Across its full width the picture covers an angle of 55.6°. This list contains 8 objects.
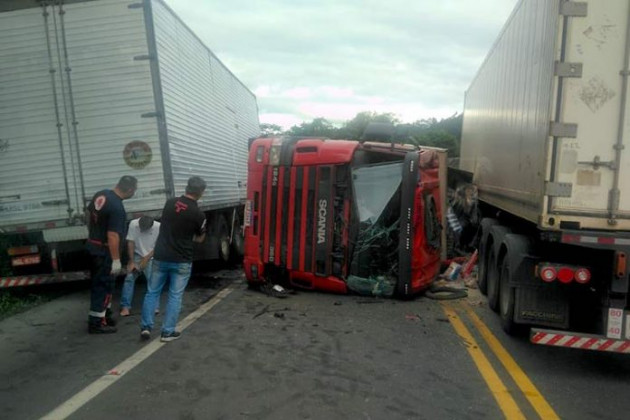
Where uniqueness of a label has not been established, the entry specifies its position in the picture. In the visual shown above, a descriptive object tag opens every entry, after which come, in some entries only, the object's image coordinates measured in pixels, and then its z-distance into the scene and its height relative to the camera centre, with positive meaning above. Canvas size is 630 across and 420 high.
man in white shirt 7.31 -1.47
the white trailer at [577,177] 5.05 -0.52
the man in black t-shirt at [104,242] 6.46 -1.24
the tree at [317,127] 39.94 -0.31
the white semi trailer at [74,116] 7.91 +0.17
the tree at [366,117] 52.88 +0.39
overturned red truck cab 8.27 -1.37
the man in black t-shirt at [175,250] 6.18 -1.28
